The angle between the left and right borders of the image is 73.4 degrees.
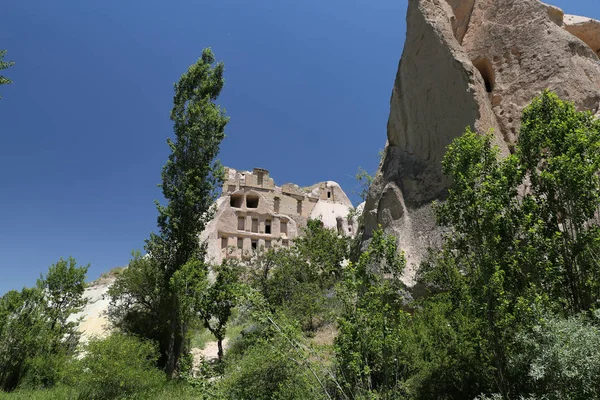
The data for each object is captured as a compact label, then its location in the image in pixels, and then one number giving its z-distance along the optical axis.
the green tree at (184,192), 15.43
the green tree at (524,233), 6.04
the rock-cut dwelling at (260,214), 38.69
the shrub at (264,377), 7.36
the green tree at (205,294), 14.28
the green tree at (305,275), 16.42
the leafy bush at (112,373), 10.95
